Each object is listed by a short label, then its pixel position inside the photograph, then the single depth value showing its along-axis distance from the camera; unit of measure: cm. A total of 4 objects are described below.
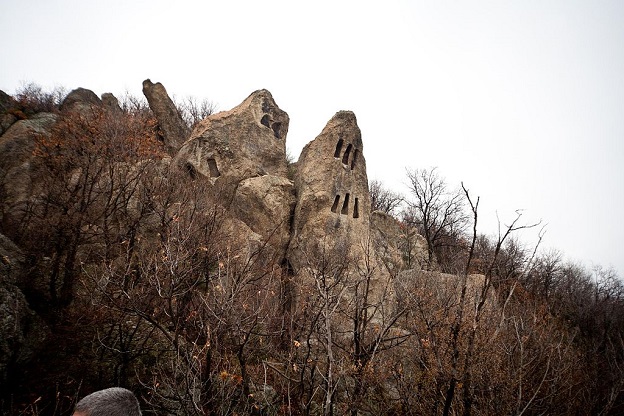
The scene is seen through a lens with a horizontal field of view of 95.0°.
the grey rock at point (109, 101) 2089
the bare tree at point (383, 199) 3547
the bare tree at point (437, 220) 2656
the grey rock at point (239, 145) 1614
